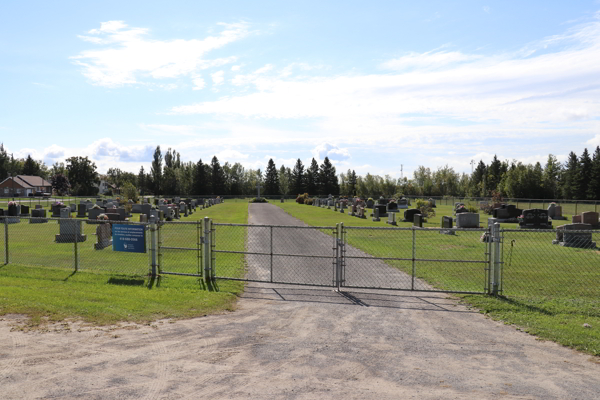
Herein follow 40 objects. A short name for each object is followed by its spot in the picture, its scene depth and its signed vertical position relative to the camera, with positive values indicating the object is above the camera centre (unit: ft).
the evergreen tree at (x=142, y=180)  376.60 +14.95
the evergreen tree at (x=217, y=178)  365.96 +16.23
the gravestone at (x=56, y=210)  125.84 -3.74
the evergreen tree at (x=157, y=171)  372.79 +22.58
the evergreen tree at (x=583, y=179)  250.78 +11.06
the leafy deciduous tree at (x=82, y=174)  319.10 +16.94
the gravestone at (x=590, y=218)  88.63 -3.96
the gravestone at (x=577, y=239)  66.39 -6.25
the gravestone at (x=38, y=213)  110.01 -4.03
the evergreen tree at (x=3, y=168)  408.46 +26.77
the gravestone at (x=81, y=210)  134.41 -3.99
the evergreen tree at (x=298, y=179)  375.45 +16.02
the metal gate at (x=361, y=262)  41.55 -7.76
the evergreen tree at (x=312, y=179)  375.43 +16.07
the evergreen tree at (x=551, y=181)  273.95 +10.80
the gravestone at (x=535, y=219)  95.50 -4.52
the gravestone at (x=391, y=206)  137.39 -2.56
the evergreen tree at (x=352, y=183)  375.08 +12.89
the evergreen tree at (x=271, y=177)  370.53 +17.41
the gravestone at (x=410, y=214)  118.57 -4.38
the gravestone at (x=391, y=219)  110.63 -5.37
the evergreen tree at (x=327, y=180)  375.04 +15.22
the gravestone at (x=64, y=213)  106.73 -4.08
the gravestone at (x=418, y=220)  94.44 -4.78
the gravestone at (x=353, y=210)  148.92 -4.33
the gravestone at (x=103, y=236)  64.08 -5.82
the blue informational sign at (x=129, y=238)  43.96 -4.12
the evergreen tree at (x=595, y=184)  238.68 +7.83
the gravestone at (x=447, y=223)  84.57 -4.86
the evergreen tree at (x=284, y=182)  384.80 +13.98
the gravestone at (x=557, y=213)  130.31 -4.38
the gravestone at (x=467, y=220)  90.54 -4.56
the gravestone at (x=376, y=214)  124.06 -4.62
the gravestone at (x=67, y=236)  72.43 -6.51
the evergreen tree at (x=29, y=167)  418.72 +28.69
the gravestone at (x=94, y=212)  108.37 -3.79
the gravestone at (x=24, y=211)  125.47 -4.09
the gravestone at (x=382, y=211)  131.99 -3.99
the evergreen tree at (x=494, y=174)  329.72 +18.58
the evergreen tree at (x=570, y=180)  255.70 +11.26
